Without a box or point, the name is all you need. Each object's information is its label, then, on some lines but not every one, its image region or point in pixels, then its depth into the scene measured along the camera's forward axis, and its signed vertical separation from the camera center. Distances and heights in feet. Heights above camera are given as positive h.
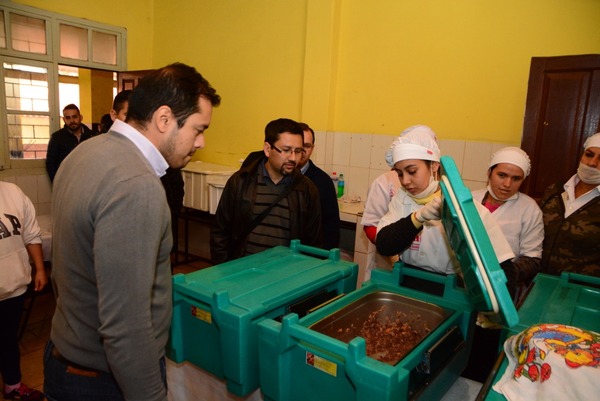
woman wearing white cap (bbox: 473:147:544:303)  6.60 -1.09
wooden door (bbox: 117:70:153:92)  15.76 +1.83
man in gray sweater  2.99 -0.91
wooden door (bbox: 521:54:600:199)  8.38 +0.65
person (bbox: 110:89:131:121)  7.61 +0.36
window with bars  14.49 +2.03
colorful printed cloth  2.65 -1.48
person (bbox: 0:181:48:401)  6.84 -2.56
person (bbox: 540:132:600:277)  6.53 -1.26
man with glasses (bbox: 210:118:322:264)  6.98 -1.26
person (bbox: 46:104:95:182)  14.96 -0.65
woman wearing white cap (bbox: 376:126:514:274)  4.86 -0.88
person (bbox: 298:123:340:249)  8.70 -1.42
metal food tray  3.73 -1.75
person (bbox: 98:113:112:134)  11.64 +0.02
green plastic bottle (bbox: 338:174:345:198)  13.01 -1.65
